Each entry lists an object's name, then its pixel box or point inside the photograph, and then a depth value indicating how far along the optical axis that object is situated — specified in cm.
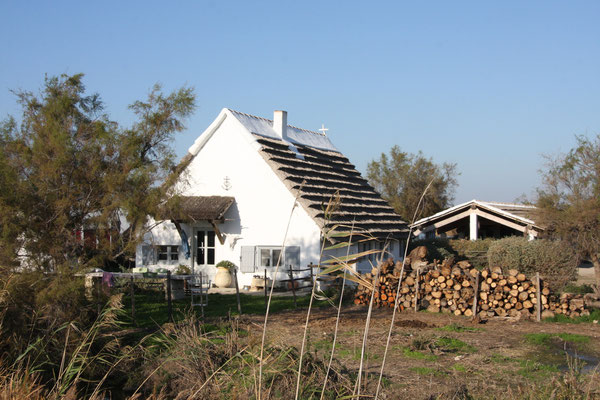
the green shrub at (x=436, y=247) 2647
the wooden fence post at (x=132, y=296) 1338
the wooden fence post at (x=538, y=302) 1501
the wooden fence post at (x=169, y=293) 1344
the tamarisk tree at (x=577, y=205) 1992
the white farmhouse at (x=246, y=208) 2107
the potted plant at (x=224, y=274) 2144
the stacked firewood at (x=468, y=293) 1543
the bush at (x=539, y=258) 1725
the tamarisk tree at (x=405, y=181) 4147
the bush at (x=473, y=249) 2659
